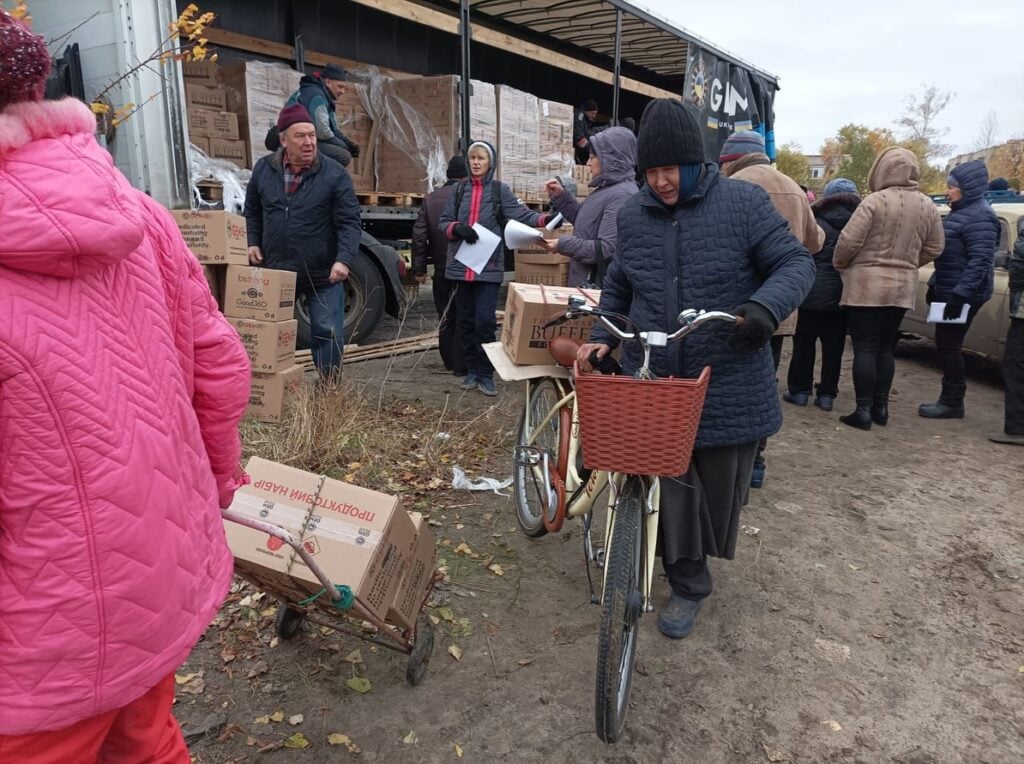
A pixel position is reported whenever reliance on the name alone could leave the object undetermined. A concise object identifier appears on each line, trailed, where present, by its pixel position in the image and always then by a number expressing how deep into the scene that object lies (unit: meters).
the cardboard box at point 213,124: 6.69
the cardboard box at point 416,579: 2.29
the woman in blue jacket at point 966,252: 5.34
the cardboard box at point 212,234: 4.54
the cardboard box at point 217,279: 4.67
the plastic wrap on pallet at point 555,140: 9.60
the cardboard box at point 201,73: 7.01
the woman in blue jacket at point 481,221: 5.43
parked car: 6.47
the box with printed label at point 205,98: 6.71
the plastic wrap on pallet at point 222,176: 5.97
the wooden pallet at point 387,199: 7.55
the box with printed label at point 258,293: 4.55
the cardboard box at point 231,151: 6.83
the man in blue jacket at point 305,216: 4.65
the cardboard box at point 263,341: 4.54
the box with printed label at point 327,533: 2.09
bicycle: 1.90
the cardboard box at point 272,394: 4.62
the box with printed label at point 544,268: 6.46
